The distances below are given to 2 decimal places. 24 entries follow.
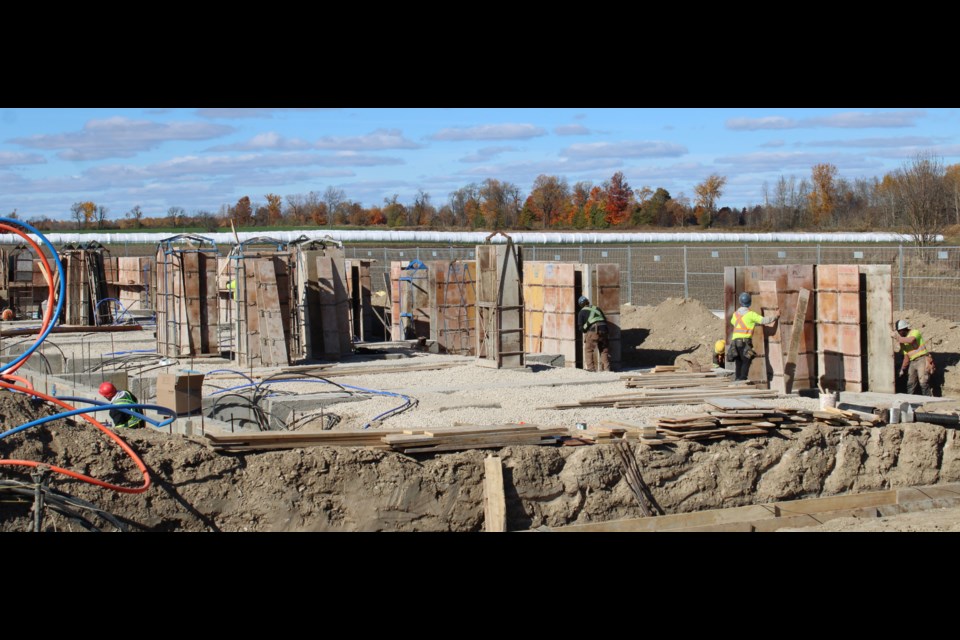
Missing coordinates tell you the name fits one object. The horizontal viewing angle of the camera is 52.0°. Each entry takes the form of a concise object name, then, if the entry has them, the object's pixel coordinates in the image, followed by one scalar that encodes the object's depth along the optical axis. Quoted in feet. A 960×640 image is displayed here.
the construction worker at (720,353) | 57.41
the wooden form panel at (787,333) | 56.54
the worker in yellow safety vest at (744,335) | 55.26
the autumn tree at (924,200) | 128.67
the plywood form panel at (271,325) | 62.13
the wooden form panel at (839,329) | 55.47
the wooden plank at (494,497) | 38.11
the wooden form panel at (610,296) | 69.36
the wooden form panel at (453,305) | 73.10
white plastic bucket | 47.19
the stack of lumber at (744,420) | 42.01
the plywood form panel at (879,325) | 55.26
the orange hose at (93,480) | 26.76
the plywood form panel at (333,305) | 66.95
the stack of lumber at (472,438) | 38.09
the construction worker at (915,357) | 55.47
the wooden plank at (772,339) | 55.93
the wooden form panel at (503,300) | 60.54
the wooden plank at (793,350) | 54.95
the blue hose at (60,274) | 23.85
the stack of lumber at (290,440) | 35.41
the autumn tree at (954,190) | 147.84
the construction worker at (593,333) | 66.23
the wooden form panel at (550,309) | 68.08
